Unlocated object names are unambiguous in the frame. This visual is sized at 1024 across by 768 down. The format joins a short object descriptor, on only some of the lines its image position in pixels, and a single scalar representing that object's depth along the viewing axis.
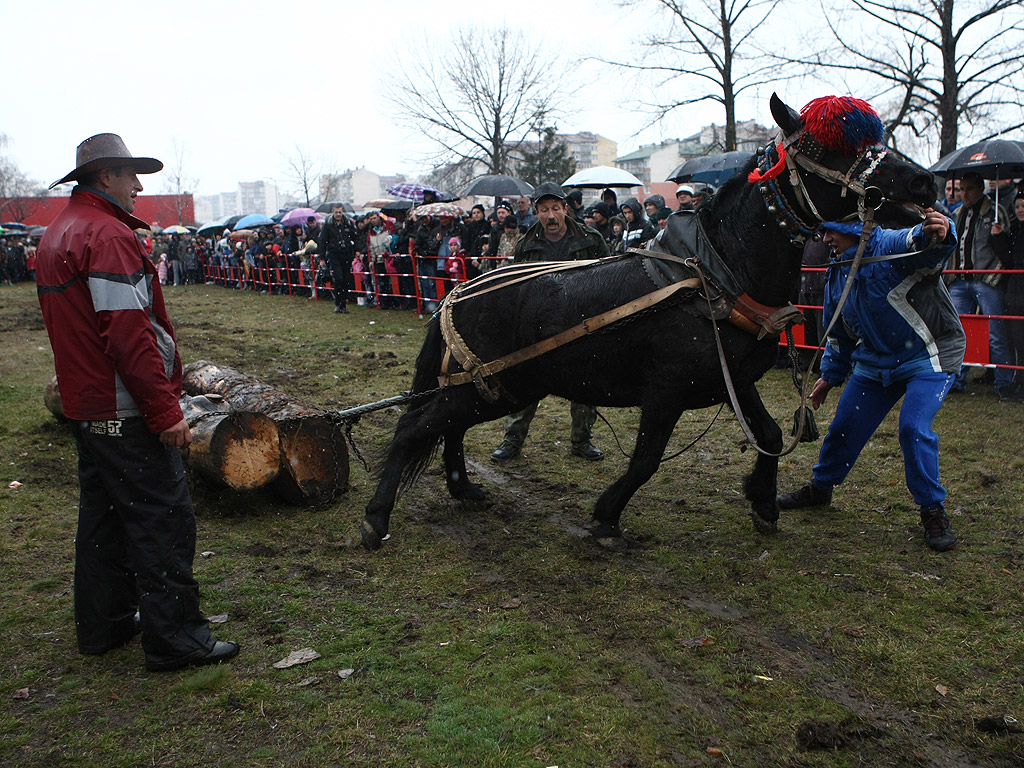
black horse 3.81
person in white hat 10.12
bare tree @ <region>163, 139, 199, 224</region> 55.94
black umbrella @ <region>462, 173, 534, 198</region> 15.66
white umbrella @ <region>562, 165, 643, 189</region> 13.59
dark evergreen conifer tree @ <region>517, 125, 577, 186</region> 34.94
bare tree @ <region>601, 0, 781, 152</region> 23.03
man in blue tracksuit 4.22
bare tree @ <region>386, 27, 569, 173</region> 35.81
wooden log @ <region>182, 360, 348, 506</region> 5.21
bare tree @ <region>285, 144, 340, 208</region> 57.94
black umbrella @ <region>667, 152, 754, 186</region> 12.39
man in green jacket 5.86
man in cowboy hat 3.12
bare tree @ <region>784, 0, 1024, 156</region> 18.34
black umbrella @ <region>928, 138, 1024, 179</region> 7.96
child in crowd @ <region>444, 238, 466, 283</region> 13.62
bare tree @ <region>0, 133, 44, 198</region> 57.69
